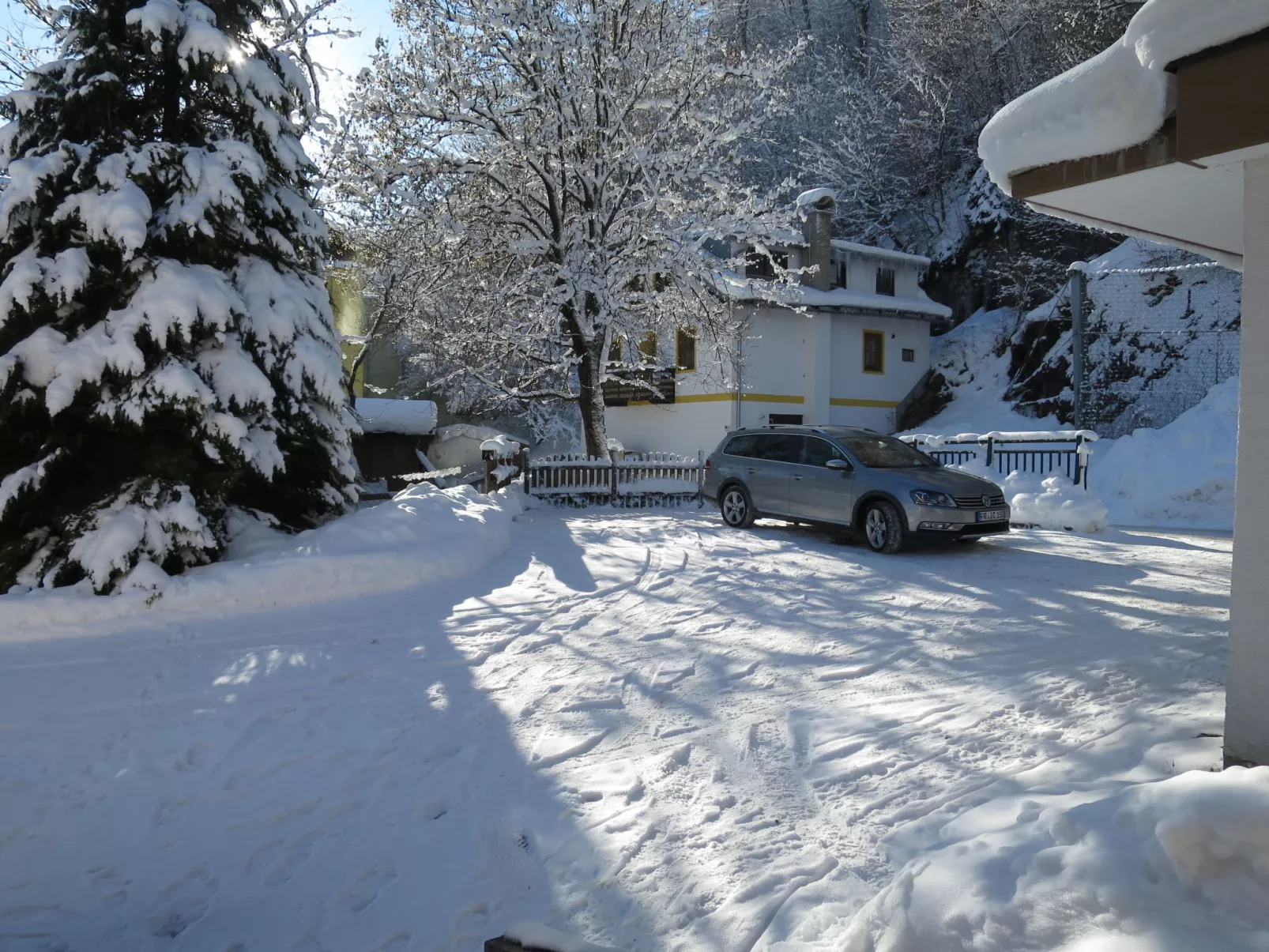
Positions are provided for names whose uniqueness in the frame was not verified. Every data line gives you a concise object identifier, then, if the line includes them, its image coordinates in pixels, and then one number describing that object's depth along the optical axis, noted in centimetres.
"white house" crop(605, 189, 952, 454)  2934
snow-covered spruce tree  815
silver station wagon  1104
